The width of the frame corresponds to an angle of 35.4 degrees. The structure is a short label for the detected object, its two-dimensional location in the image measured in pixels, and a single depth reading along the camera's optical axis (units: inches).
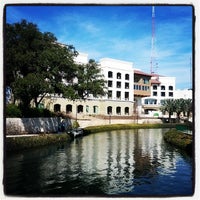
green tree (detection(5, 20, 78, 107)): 681.6
